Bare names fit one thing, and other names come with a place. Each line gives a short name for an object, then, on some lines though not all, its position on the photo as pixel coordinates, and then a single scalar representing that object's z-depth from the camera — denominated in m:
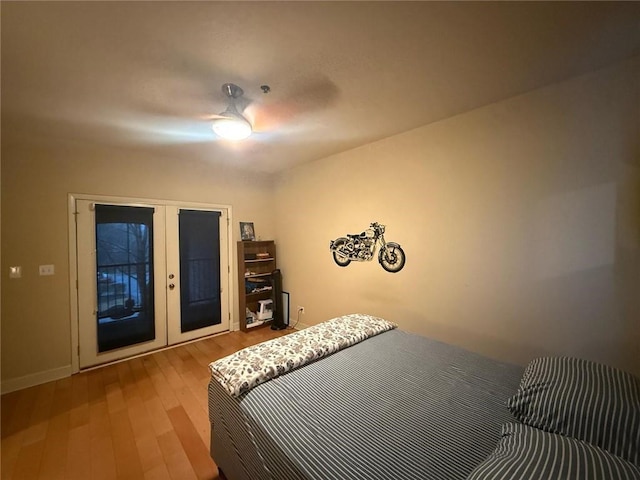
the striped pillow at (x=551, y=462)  0.74
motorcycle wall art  2.76
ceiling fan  1.83
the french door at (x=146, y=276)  2.87
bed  0.95
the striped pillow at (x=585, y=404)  0.93
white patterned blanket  1.44
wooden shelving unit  3.91
